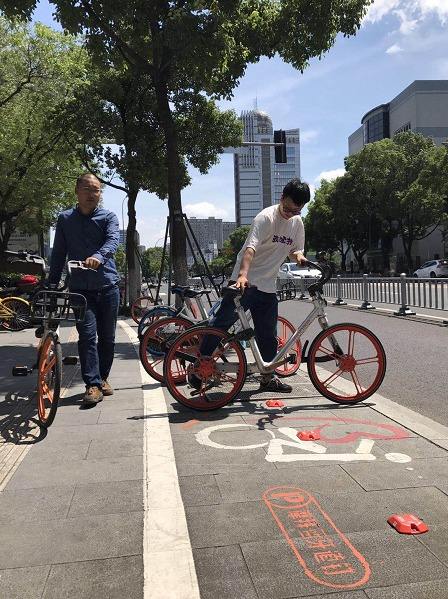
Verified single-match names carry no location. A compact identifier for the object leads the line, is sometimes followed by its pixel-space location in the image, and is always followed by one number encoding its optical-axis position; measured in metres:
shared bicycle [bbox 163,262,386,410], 4.63
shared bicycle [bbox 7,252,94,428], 4.23
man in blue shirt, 4.84
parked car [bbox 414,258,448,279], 36.66
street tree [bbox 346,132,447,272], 42.72
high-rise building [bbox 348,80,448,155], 62.22
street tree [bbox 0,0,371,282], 8.53
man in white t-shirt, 4.75
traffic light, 17.25
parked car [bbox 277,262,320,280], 27.22
